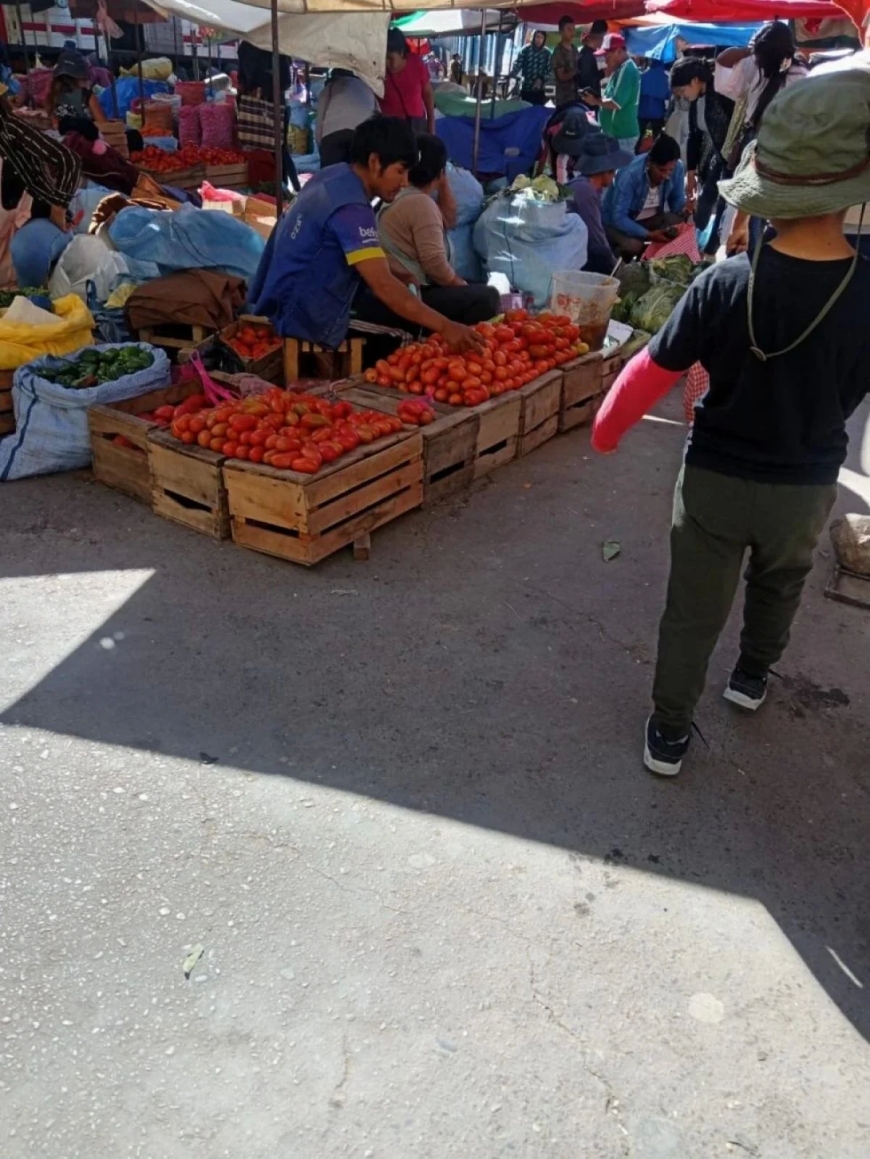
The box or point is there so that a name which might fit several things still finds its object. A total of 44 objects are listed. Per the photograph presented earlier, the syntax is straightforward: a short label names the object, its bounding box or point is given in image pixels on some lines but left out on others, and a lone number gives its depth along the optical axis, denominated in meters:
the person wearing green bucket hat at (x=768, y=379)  2.18
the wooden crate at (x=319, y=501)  4.04
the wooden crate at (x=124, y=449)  4.63
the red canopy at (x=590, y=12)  14.68
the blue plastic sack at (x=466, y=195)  8.27
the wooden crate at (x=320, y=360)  5.57
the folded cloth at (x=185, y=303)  5.82
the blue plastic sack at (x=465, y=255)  8.41
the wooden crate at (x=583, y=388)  5.90
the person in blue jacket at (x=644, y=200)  9.16
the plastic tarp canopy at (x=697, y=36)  18.08
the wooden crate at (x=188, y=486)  4.25
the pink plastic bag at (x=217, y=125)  13.13
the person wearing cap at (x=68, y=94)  10.53
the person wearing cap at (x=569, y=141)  9.35
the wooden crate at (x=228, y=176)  11.52
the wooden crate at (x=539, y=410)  5.44
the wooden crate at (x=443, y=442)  4.75
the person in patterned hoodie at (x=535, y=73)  15.98
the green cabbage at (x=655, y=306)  7.92
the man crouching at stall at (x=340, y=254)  4.84
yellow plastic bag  5.17
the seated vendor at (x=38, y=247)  6.55
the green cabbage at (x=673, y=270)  8.27
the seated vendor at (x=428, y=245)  5.95
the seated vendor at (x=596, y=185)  8.45
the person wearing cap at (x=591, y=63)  15.69
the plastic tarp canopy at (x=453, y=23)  14.61
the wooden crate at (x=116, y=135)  12.09
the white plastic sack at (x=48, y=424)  4.86
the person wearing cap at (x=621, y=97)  14.56
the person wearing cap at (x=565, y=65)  14.17
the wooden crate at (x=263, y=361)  5.61
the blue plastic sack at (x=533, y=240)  7.83
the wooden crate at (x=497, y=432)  5.11
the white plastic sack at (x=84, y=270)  6.36
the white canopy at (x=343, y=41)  8.02
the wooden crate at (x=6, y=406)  5.14
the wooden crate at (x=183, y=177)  10.89
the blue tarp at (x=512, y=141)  11.45
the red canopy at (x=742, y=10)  13.03
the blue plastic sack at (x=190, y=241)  6.34
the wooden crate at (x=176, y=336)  5.91
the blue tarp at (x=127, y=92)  17.33
